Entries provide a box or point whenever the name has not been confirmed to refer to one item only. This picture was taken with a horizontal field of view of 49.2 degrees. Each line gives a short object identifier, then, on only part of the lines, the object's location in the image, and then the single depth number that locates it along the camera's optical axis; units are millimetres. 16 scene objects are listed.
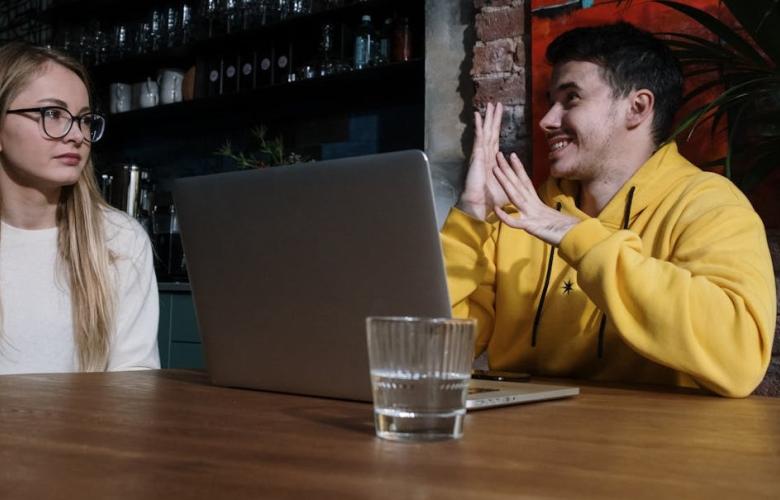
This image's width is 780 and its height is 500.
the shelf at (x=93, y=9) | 4512
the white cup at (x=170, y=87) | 4133
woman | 1775
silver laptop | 843
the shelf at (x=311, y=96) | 3377
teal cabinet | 3516
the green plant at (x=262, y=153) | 3697
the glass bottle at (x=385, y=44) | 3318
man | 1321
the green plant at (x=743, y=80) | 1905
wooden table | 524
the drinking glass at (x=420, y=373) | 648
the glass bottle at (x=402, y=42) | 3219
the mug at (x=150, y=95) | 4203
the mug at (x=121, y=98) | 4332
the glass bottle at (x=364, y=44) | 3334
